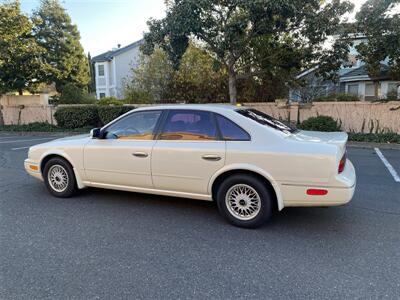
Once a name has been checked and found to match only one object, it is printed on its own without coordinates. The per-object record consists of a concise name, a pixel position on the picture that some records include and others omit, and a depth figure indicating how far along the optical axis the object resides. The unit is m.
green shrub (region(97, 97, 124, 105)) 16.38
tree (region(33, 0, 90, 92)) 21.25
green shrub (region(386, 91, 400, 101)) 13.91
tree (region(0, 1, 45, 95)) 14.99
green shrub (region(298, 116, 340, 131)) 11.28
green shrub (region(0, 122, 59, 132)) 15.86
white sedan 3.63
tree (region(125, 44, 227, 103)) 15.38
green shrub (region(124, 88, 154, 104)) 16.41
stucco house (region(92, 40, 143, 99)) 28.81
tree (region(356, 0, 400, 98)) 10.38
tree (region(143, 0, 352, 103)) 10.23
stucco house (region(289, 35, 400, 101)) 17.67
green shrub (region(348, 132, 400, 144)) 10.78
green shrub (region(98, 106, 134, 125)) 14.62
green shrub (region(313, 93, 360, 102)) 15.25
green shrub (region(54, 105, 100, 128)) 15.10
